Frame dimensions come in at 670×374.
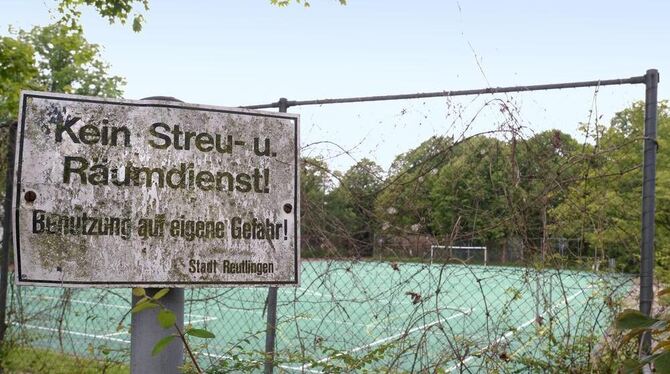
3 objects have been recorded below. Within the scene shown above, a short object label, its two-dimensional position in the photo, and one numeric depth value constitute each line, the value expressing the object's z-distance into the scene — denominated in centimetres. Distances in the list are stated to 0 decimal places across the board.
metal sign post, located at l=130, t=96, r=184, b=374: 229
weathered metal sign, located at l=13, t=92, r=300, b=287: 206
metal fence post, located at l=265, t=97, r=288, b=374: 411
